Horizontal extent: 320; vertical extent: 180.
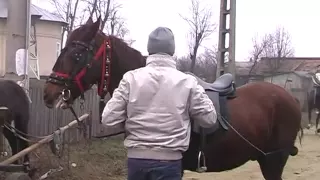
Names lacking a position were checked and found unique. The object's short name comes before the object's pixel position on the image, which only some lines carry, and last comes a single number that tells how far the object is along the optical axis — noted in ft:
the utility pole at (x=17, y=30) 28.78
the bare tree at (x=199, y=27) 141.59
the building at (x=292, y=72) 100.79
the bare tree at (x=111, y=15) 126.13
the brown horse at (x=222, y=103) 16.70
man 12.47
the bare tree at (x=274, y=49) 168.66
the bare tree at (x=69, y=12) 136.22
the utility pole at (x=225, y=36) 43.11
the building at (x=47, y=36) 120.47
